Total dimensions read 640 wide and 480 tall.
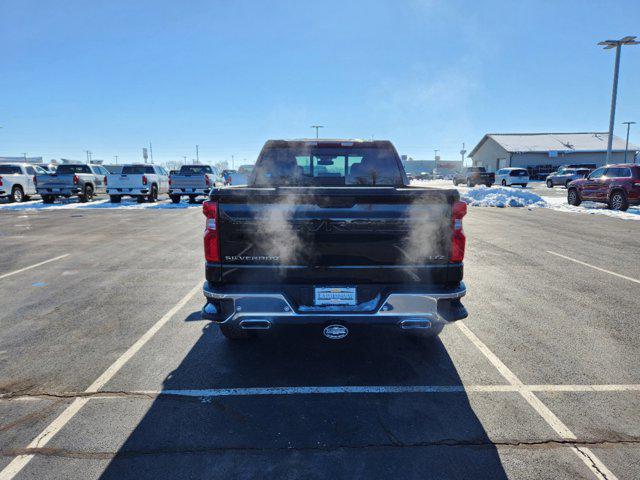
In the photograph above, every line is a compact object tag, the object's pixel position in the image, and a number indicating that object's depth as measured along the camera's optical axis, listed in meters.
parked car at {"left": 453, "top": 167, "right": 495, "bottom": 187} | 41.56
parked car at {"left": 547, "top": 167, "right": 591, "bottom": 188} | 38.00
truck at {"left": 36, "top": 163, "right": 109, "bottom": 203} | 21.53
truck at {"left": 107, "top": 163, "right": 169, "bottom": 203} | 22.23
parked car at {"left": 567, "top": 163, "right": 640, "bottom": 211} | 17.02
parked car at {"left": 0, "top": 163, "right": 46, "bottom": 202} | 21.84
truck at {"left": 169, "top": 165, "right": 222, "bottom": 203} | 21.56
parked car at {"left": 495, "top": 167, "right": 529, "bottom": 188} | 37.06
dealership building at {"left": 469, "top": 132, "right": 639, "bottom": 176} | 55.06
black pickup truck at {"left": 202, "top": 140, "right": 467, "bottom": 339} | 3.21
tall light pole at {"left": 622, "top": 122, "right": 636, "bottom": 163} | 53.25
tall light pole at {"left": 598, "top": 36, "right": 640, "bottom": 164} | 25.47
